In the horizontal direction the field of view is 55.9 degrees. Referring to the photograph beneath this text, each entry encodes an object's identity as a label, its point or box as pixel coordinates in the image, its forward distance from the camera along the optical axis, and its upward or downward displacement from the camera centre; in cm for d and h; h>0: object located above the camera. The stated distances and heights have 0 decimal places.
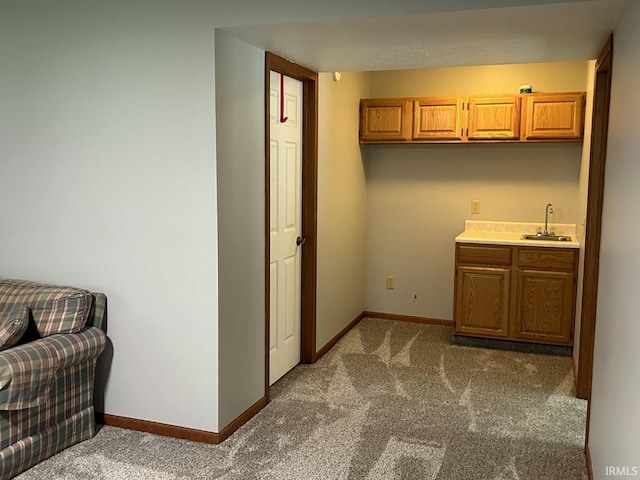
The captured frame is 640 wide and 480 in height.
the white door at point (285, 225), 372 -36
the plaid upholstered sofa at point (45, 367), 256 -88
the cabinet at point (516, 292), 446 -91
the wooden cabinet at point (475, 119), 457 +42
